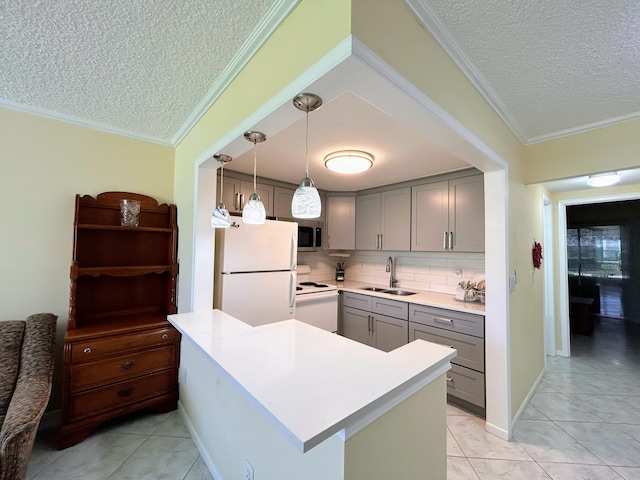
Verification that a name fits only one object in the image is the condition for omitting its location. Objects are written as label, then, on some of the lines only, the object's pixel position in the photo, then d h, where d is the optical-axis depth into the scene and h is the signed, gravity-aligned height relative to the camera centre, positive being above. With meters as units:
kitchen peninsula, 0.82 -0.49
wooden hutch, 1.84 -0.59
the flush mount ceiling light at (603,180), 2.51 +0.71
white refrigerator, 2.31 -0.21
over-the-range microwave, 3.54 +0.21
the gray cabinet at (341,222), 3.90 +0.41
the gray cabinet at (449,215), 2.74 +0.40
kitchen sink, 3.31 -0.52
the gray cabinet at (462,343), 2.28 -0.84
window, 5.53 +0.04
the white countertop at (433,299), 2.42 -0.51
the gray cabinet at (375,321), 2.87 -0.82
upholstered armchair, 1.13 -0.76
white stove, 3.07 -0.66
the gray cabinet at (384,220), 3.35 +0.40
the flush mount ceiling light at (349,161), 2.35 +0.80
